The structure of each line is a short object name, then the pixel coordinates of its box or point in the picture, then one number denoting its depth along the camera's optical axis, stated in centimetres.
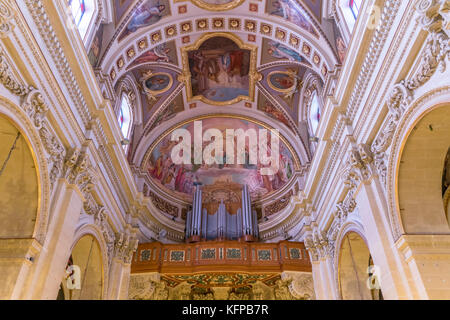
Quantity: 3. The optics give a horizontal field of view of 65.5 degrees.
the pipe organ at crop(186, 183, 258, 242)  1431
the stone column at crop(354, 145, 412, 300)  632
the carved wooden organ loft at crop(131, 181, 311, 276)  1163
